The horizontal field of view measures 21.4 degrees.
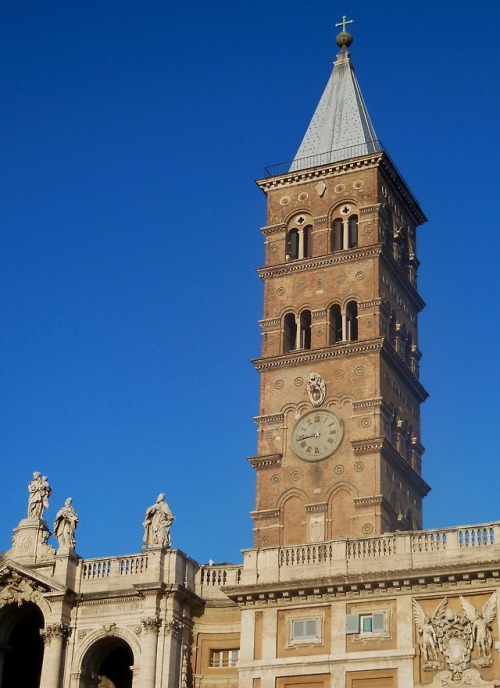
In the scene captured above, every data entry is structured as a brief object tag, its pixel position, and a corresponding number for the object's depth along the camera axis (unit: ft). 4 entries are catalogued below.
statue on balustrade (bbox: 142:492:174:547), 186.91
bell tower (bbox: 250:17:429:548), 231.71
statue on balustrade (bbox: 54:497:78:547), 191.11
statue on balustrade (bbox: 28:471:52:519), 197.57
